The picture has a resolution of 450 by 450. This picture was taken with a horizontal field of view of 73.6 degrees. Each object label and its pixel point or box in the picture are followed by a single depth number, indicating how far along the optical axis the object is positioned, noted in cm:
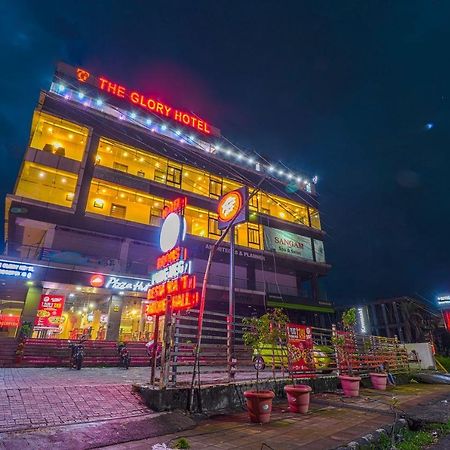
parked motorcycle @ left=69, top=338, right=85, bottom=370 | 1413
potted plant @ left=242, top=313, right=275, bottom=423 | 725
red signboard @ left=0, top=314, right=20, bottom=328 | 2810
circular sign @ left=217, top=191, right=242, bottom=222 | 1130
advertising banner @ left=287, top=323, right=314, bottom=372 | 1176
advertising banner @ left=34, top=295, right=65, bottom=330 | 2184
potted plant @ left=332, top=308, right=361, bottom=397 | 1293
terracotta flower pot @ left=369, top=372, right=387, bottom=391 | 1318
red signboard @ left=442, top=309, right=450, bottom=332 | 3183
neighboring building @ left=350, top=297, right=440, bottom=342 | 3647
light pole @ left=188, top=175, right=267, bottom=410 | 792
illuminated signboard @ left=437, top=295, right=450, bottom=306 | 4356
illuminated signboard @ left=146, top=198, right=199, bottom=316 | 1071
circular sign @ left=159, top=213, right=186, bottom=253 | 1296
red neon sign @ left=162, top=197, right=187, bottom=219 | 1372
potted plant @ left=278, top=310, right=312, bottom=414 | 833
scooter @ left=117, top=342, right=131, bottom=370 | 1549
